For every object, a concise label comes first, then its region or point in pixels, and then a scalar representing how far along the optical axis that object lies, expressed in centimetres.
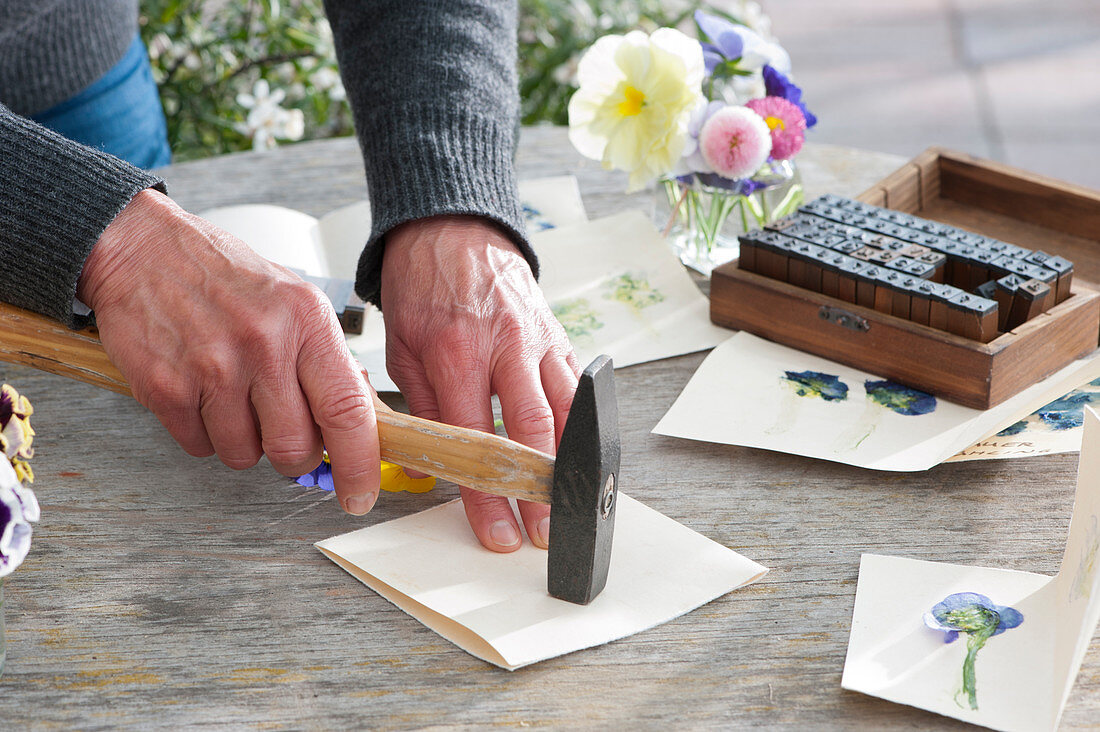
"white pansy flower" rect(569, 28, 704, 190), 116
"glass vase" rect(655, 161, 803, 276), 123
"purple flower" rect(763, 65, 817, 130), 123
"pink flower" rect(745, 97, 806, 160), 118
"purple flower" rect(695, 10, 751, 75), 124
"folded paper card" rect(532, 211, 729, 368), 114
